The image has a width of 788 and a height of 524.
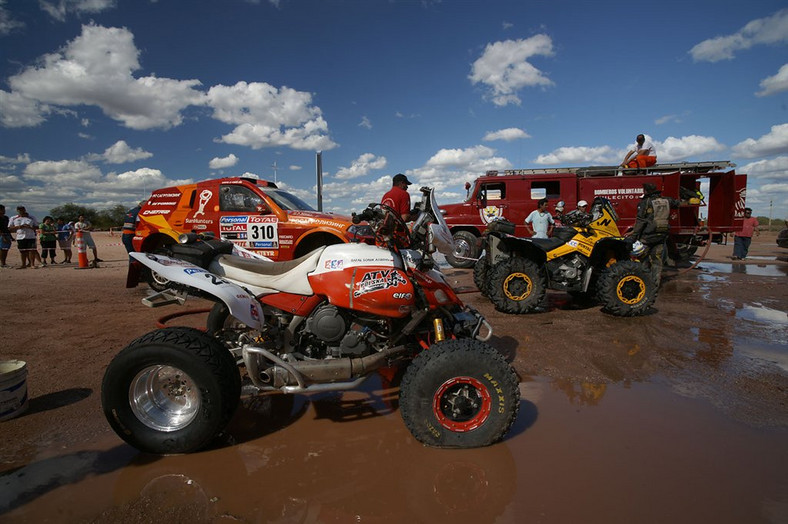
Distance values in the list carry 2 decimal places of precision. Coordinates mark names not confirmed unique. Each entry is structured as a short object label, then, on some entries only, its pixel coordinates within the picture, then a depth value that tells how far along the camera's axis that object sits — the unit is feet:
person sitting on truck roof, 34.73
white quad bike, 8.17
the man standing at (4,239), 36.24
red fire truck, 34.09
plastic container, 9.20
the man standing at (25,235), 38.09
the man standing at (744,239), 41.44
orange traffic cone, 37.63
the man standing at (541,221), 28.96
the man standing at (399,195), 12.21
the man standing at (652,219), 24.30
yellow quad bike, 18.84
